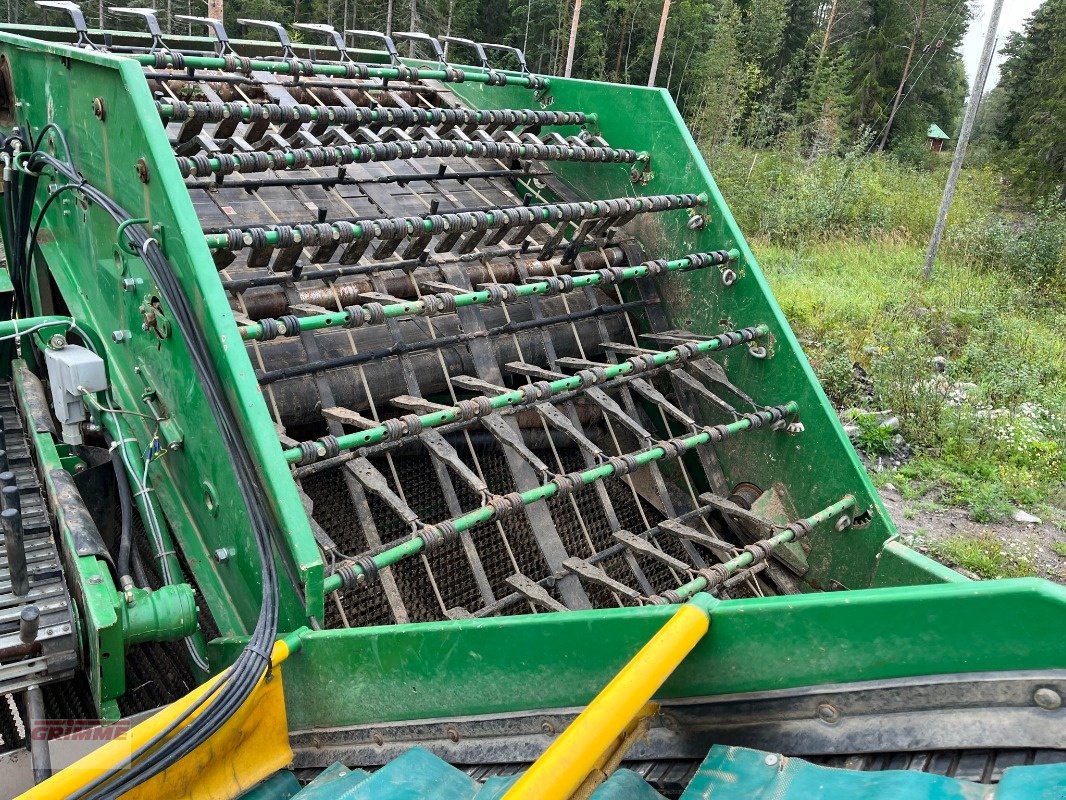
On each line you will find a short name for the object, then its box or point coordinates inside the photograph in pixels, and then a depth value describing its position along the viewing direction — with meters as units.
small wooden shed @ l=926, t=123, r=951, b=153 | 34.69
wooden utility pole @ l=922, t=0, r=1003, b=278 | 9.40
